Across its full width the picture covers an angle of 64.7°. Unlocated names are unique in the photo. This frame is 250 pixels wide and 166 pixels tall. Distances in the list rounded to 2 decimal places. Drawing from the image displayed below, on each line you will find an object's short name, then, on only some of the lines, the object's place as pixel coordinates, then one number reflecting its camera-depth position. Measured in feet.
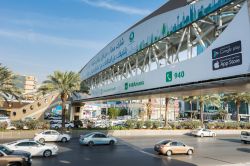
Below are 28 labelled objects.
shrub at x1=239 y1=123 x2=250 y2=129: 130.52
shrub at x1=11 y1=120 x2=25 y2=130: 82.18
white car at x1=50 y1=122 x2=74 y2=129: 102.57
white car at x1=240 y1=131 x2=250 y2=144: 83.16
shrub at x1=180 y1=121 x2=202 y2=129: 113.76
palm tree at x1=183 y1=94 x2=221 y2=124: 137.14
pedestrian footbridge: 32.33
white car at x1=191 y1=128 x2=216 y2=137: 101.61
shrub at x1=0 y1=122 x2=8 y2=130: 78.94
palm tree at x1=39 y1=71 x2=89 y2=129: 87.12
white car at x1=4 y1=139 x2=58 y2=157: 46.39
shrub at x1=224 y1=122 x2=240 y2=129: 125.39
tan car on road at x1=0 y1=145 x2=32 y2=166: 32.73
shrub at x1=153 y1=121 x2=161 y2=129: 105.38
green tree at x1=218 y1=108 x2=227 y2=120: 239.58
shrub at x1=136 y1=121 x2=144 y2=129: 100.89
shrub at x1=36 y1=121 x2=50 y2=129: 83.66
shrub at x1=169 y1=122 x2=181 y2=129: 110.61
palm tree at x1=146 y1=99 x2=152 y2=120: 138.72
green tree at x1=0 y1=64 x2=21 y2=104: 78.48
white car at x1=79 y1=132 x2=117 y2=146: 65.56
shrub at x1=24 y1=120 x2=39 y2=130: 82.25
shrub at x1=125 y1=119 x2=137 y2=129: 99.53
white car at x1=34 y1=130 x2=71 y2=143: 67.99
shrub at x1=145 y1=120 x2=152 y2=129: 103.62
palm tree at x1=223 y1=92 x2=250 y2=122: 142.67
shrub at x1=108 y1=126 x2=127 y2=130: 93.27
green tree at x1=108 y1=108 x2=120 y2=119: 265.74
